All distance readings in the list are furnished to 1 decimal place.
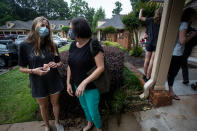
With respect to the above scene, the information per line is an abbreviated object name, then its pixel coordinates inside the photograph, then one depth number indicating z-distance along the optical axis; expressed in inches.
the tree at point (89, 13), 2188.7
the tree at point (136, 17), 215.7
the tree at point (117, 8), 2697.8
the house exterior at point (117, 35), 332.5
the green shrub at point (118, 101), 83.2
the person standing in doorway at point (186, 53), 89.6
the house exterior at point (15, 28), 1342.3
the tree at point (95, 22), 1226.1
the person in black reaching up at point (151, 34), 93.2
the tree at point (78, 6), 2090.3
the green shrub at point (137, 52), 248.2
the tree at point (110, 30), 669.9
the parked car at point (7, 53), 256.1
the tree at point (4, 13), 1593.3
